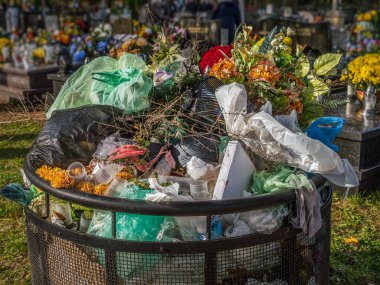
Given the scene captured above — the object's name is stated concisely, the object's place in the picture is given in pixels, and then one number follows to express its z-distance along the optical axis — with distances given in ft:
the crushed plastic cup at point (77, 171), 7.87
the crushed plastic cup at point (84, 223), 7.84
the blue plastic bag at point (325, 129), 8.45
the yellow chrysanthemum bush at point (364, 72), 18.06
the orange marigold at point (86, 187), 7.72
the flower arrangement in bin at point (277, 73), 8.67
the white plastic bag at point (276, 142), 7.52
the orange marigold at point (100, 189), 7.75
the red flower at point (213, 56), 10.71
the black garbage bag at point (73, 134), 8.46
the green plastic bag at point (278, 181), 7.43
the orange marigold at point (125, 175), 7.90
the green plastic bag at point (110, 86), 8.72
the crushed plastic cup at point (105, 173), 8.02
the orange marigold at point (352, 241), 13.11
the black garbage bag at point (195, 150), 8.30
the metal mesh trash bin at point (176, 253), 6.94
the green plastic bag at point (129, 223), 7.45
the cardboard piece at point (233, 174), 7.48
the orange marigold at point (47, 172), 7.77
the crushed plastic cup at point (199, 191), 7.67
